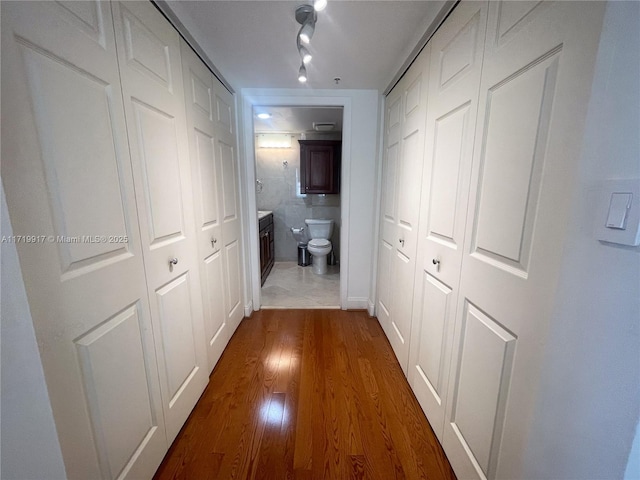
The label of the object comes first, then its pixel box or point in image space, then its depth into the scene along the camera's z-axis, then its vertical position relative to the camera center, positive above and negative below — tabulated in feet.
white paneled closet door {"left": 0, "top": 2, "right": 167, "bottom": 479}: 1.80 -0.27
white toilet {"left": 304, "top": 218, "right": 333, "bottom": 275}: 11.37 -2.37
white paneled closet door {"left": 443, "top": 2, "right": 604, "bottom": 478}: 1.86 -0.16
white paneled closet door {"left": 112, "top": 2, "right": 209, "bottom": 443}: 2.92 +0.02
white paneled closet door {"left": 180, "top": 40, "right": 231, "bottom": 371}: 4.36 +0.06
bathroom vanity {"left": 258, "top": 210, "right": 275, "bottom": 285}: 10.52 -2.42
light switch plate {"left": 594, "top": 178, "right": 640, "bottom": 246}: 1.43 -0.11
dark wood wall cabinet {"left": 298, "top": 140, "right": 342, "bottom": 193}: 12.09 +1.40
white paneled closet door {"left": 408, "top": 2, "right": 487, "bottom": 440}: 3.06 +0.01
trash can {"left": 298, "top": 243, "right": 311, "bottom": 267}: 13.11 -3.41
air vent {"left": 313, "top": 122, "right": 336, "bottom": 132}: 10.94 +3.17
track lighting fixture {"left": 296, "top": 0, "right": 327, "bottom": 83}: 3.70 +2.72
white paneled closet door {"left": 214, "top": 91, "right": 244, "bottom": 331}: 5.65 -0.20
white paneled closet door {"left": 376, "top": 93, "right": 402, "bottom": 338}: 5.90 -0.31
